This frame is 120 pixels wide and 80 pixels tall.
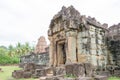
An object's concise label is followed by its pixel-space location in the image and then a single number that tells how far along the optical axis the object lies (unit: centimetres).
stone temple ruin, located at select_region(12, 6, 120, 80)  513
